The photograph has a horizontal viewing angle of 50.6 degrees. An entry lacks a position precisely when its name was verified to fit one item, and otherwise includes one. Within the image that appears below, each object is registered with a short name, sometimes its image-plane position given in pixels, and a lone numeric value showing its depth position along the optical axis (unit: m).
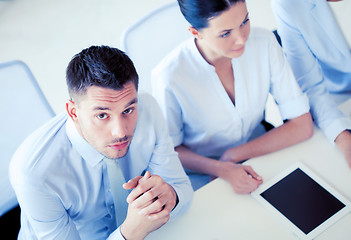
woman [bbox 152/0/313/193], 1.45
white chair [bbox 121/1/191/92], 1.64
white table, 1.23
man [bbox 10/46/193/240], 1.10
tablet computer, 1.22
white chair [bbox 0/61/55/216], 1.48
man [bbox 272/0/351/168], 1.57
